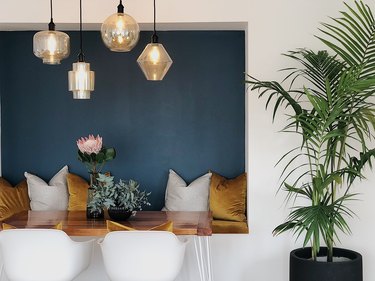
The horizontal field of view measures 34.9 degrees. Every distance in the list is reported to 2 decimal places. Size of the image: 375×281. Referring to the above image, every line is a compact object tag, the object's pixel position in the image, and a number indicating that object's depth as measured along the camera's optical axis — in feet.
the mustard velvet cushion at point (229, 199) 16.44
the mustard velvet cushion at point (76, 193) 16.97
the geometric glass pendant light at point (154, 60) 12.09
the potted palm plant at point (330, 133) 11.99
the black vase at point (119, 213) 13.12
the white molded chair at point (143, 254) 11.60
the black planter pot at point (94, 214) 13.46
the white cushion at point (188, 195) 16.97
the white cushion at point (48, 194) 17.12
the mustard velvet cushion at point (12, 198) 16.84
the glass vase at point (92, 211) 13.41
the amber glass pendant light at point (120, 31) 11.37
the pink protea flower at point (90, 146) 14.11
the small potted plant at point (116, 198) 13.05
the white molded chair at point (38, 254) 11.81
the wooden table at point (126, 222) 12.32
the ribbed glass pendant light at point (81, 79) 12.40
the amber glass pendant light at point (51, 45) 11.79
